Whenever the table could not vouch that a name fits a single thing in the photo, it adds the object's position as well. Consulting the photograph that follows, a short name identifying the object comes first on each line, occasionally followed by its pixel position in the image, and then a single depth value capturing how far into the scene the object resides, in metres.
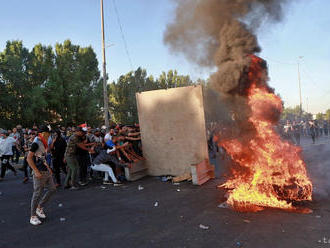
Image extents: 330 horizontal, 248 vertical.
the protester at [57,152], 8.26
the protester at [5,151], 9.19
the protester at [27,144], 8.54
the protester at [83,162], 8.38
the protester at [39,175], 4.90
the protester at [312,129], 18.36
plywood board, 8.30
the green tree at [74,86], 23.86
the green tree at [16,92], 21.88
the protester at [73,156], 7.69
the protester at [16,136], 12.43
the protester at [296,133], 17.47
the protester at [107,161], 8.17
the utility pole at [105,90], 16.00
